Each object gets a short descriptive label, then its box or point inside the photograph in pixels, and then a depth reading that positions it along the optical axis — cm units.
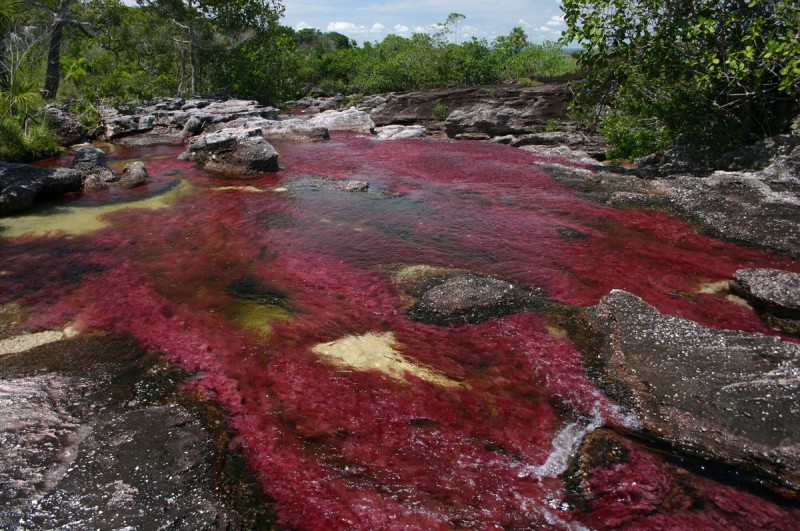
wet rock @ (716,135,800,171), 1317
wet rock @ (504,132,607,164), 2161
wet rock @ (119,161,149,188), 1450
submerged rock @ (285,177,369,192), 1423
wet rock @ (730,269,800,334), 692
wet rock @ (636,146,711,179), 1512
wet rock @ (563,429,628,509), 428
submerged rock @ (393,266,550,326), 716
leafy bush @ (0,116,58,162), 1638
